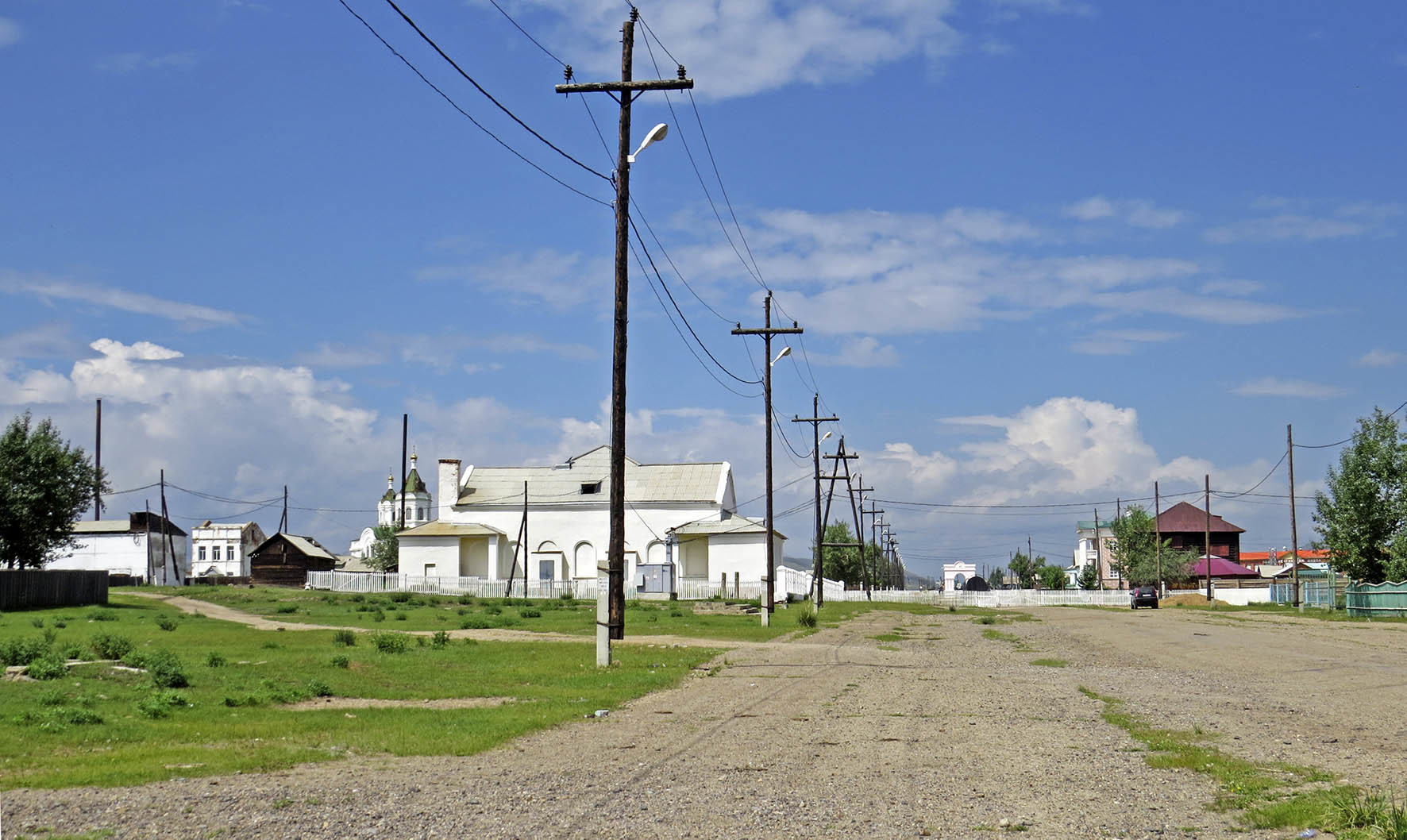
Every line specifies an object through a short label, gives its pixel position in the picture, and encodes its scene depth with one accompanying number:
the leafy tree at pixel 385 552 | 98.62
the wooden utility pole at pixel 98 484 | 55.62
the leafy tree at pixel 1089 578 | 140.77
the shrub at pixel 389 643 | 22.06
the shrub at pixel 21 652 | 17.00
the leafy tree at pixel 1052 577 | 161.48
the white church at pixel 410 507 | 115.44
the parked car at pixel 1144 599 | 75.62
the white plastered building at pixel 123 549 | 95.44
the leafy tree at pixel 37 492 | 52.03
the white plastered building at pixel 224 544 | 143.25
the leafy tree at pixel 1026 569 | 160.32
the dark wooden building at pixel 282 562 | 98.00
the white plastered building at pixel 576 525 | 79.56
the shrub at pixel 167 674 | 14.47
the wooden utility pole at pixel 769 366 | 45.00
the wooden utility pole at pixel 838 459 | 67.75
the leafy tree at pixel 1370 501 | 62.94
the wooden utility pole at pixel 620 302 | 23.03
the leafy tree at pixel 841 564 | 128.62
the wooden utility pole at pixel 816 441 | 60.41
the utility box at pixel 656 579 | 76.00
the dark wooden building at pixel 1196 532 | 128.25
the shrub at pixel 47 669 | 14.88
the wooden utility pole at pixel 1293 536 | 68.50
